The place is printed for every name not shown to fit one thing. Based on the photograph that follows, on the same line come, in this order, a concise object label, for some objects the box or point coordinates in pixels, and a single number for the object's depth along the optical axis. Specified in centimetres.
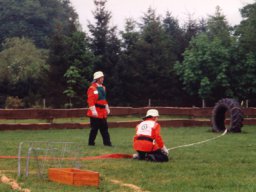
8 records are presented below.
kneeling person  1105
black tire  2192
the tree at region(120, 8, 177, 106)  4716
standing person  1464
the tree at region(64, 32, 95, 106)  4653
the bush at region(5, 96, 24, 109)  4537
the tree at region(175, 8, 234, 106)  4269
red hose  1168
